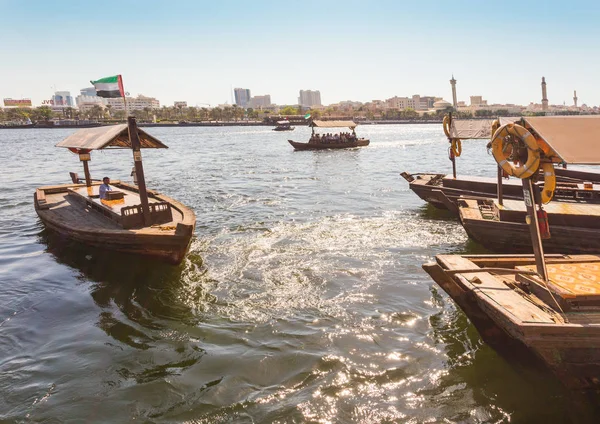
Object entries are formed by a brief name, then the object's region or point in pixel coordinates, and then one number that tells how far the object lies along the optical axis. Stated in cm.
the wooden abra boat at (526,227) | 1134
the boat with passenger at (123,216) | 1089
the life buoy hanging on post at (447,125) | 1761
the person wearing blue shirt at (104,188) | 1408
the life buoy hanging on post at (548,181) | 665
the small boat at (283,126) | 11900
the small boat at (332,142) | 5031
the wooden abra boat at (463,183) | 1667
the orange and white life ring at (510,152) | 646
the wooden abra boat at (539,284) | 575
